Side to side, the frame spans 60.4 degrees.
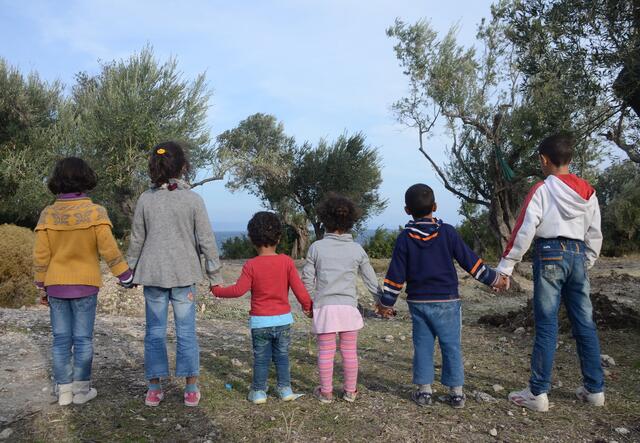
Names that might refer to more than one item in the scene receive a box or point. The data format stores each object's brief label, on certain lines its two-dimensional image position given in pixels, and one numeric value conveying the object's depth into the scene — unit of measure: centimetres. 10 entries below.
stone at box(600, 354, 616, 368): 545
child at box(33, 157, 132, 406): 406
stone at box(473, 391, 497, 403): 431
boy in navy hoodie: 410
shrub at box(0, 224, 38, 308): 977
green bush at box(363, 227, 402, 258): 2661
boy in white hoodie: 411
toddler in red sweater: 412
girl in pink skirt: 422
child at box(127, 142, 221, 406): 398
